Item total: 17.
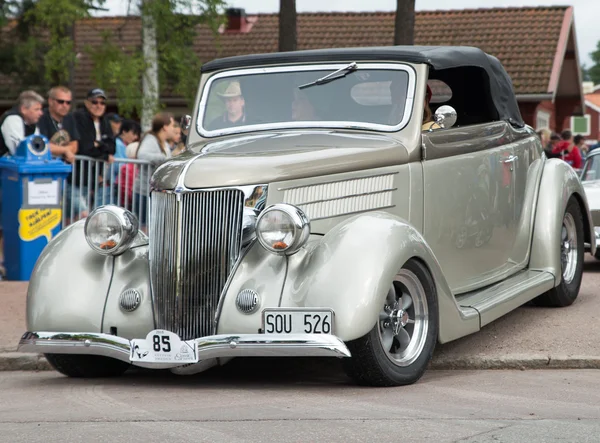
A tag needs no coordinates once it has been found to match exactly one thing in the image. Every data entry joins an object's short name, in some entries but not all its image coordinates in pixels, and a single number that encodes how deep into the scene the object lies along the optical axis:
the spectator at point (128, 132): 14.61
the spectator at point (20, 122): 10.66
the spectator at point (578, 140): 22.75
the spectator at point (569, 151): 19.20
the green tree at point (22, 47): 33.09
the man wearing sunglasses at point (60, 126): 10.89
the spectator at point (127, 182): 11.53
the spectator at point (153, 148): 11.77
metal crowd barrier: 11.06
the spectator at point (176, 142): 12.62
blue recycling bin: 10.41
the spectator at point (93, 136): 11.22
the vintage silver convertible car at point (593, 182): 12.37
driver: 7.53
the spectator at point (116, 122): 14.23
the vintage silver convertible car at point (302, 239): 5.82
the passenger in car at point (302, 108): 7.24
